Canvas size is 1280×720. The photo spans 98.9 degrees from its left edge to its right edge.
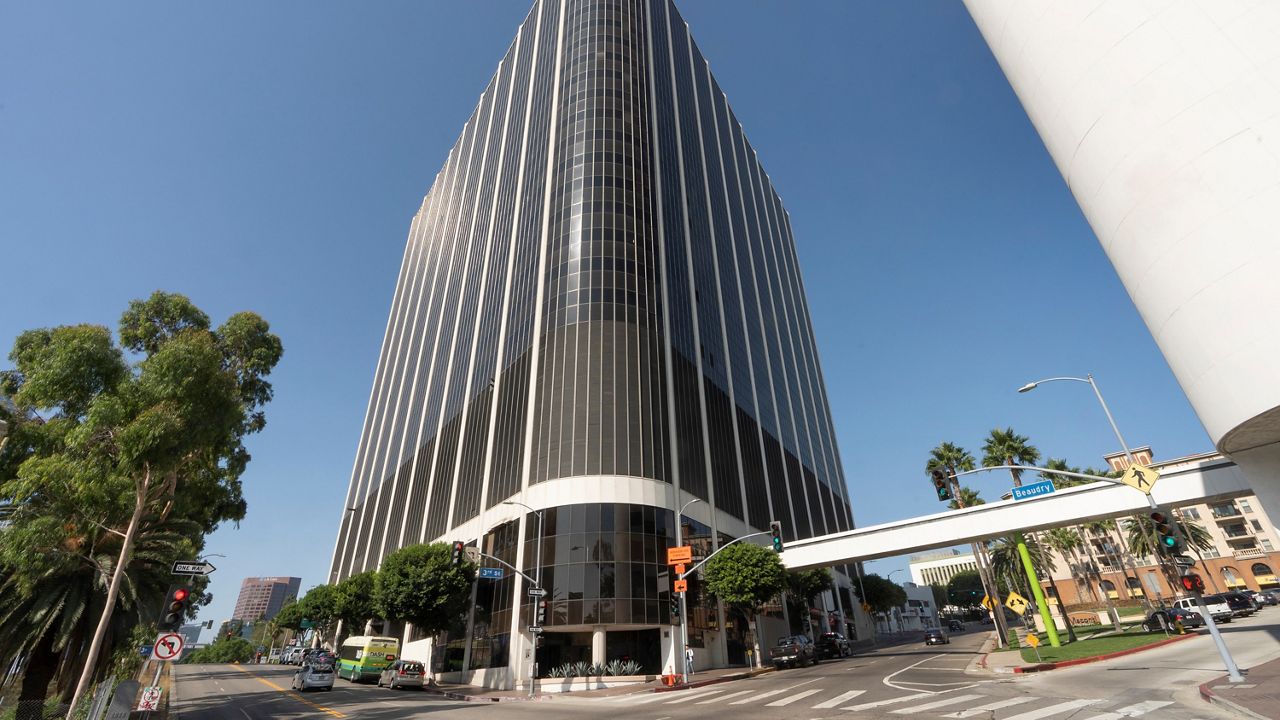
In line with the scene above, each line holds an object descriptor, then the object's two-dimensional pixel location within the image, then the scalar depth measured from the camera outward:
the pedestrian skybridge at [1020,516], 30.08
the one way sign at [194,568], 14.82
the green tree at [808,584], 54.59
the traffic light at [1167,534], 17.27
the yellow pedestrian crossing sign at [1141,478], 18.41
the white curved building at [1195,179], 14.90
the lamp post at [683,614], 30.52
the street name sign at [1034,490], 23.95
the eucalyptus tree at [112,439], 18.38
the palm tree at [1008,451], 44.53
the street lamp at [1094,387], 23.66
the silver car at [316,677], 32.59
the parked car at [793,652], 37.38
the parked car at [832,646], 45.22
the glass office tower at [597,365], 38.97
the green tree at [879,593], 94.19
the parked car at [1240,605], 46.25
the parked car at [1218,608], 38.97
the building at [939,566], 175.00
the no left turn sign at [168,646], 13.14
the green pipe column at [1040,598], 32.12
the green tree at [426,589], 40.44
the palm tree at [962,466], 45.81
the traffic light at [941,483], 21.14
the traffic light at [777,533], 27.73
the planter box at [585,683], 32.41
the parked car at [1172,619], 34.31
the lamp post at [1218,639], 14.59
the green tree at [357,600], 61.19
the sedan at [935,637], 52.34
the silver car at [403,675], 37.25
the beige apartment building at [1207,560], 77.38
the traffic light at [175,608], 14.09
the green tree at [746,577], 38.84
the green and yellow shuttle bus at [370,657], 43.16
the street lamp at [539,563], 37.35
